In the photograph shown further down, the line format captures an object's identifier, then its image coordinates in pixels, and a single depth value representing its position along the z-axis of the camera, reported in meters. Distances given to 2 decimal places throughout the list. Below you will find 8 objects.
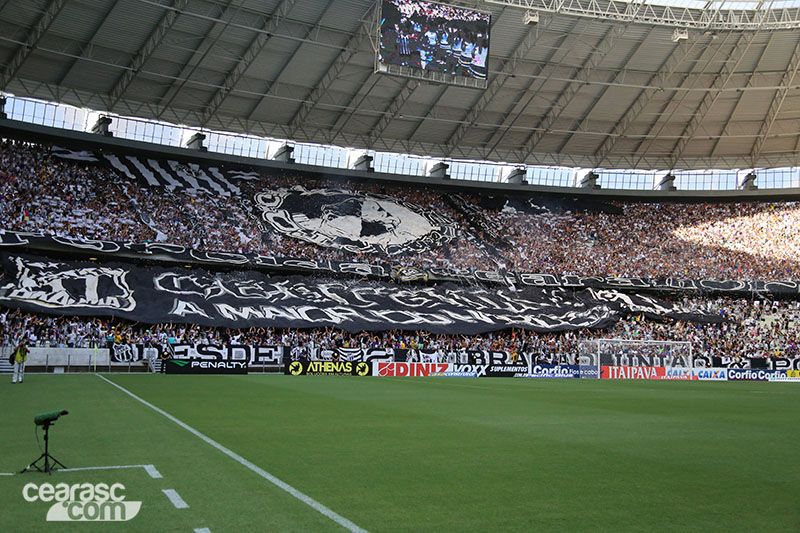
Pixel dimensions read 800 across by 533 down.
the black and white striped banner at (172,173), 53.78
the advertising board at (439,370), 39.44
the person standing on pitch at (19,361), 25.88
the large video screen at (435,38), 37.59
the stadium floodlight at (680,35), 44.03
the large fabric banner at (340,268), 43.53
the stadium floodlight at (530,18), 40.53
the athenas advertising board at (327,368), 37.50
